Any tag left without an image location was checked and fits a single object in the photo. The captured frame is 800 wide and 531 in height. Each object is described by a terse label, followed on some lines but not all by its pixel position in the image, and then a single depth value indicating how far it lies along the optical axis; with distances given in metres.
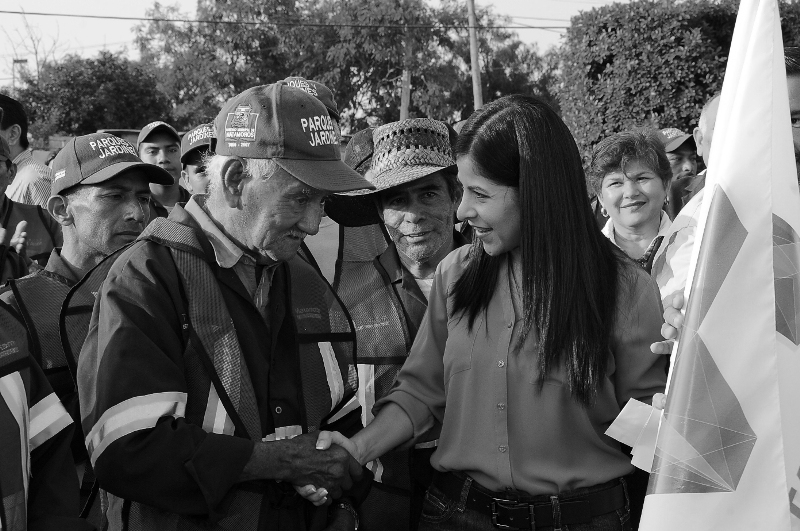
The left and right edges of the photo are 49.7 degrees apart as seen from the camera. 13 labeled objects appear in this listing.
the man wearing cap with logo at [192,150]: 5.09
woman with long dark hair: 2.39
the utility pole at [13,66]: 26.59
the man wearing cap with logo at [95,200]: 3.56
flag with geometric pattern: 1.99
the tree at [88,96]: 23.55
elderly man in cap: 2.14
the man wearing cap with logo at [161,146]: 6.47
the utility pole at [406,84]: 31.88
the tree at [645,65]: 11.94
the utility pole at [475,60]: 23.83
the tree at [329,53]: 32.50
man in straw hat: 3.13
